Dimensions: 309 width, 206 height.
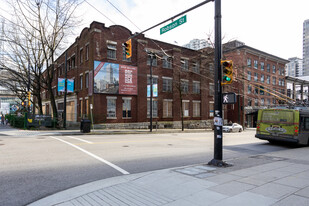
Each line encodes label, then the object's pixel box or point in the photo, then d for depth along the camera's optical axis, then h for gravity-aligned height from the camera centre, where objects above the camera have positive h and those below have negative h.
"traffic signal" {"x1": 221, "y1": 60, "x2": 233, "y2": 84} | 7.63 +1.29
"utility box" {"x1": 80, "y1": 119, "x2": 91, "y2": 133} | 19.81 -1.55
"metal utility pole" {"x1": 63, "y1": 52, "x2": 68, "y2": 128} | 23.69 +2.18
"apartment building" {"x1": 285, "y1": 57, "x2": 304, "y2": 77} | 162.75 +30.87
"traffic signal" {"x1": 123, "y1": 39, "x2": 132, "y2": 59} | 13.36 +3.68
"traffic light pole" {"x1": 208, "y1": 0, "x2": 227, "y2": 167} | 7.58 +0.45
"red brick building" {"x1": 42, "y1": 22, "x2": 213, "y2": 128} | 25.55 +3.64
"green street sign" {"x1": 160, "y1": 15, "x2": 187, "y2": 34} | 9.57 +3.77
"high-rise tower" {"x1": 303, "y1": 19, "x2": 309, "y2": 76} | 161.85 +47.21
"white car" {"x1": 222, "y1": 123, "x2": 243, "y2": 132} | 29.17 -2.47
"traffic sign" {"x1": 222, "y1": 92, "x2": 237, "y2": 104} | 7.38 +0.37
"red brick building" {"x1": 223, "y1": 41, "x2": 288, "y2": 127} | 42.53 +7.28
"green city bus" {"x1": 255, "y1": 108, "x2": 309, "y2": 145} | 13.55 -1.02
